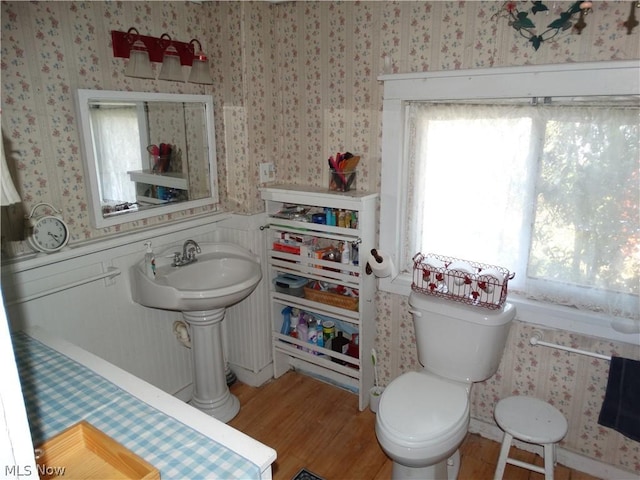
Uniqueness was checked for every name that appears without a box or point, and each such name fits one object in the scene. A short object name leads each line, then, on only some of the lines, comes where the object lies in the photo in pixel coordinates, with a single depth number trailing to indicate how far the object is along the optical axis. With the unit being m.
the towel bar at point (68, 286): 1.81
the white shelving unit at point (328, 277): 2.37
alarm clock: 1.83
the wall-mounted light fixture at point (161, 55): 2.08
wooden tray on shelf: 2.48
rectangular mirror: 2.04
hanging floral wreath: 1.70
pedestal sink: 2.13
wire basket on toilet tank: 1.95
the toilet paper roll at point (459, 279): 2.02
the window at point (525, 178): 1.80
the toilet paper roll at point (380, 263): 2.33
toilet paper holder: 2.35
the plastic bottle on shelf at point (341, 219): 2.42
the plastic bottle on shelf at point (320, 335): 2.70
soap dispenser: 2.19
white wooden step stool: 1.82
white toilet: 1.72
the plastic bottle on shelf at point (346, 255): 2.43
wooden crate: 0.99
